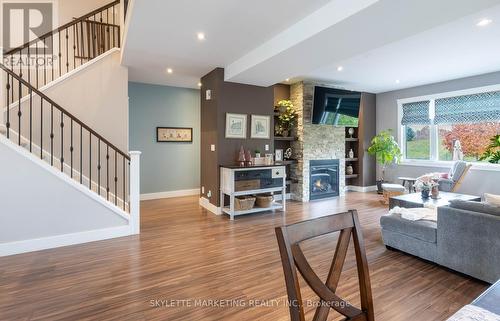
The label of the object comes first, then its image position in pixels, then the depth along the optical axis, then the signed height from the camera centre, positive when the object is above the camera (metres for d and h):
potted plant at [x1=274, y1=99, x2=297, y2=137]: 6.23 +0.98
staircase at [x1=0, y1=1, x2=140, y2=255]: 3.88 +0.57
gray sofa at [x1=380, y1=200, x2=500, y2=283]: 2.38 -0.82
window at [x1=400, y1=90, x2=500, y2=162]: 5.65 +0.76
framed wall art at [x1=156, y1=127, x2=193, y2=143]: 6.44 +0.54
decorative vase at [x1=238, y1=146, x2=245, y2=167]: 5.08 -0.03
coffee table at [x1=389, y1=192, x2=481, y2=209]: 3.96 -0.67
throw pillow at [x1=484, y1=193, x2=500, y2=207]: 2.47 -0.41
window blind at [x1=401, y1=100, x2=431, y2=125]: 6.65 +1.14
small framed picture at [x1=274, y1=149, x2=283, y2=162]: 6.30 +0.04
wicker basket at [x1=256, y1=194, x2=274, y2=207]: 5.08 -0.86
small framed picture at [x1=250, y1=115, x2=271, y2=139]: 5.43 +0.62
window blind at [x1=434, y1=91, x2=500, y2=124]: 5.52 +1.09
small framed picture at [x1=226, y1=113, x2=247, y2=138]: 5.07 +0.61
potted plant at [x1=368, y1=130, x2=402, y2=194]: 6.73 +0.23
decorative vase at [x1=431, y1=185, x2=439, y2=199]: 4.27 -0.57
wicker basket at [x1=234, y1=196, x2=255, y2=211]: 4.82 -0.86
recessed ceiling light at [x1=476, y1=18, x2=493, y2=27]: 3.29 +1.72
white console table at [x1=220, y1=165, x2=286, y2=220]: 4.71 -0.47
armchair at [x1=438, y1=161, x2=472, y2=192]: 5.29 -0.44
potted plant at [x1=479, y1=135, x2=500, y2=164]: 4.00 +0.19
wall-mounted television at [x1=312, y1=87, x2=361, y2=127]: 6.22 +1.23
